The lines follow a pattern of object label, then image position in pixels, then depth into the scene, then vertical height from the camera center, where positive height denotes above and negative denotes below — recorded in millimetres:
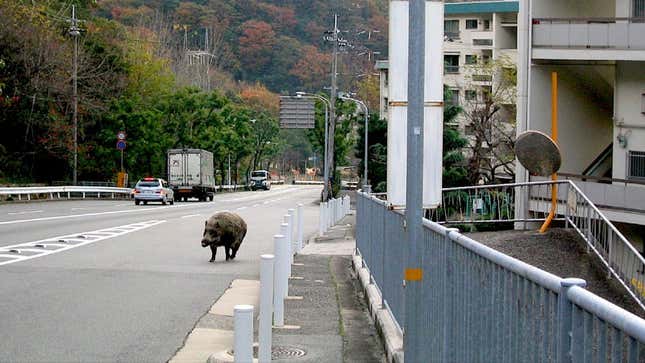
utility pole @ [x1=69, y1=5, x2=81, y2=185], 56878 +4686
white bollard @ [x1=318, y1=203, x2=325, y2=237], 29141 -1882
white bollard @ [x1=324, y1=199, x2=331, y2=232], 31125 -1789
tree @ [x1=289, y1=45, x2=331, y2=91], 127438 +12867
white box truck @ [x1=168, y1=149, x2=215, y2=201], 63281 -669
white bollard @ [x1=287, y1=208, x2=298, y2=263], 18062 -1956
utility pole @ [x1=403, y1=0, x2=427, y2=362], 6723 +239
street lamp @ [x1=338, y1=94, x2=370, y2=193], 53834 +420
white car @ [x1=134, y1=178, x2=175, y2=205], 51938 -1621
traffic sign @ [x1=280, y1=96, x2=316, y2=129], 71562 +3845
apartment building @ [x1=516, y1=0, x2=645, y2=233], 24375 +2136
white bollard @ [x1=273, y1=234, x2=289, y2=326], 11242 -1481
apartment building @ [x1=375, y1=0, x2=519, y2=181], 51688 +7715
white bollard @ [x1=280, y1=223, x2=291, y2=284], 14672 -1124
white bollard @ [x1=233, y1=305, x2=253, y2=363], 6844 -1234
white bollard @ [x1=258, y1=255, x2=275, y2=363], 8516 -1431
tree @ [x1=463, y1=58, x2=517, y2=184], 44125 +2462
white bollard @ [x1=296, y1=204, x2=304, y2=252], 22875 -1547
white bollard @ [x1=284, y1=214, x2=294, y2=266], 15373 -1140
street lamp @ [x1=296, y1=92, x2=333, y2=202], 57550 +697
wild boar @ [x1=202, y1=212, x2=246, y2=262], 18766 -1429
